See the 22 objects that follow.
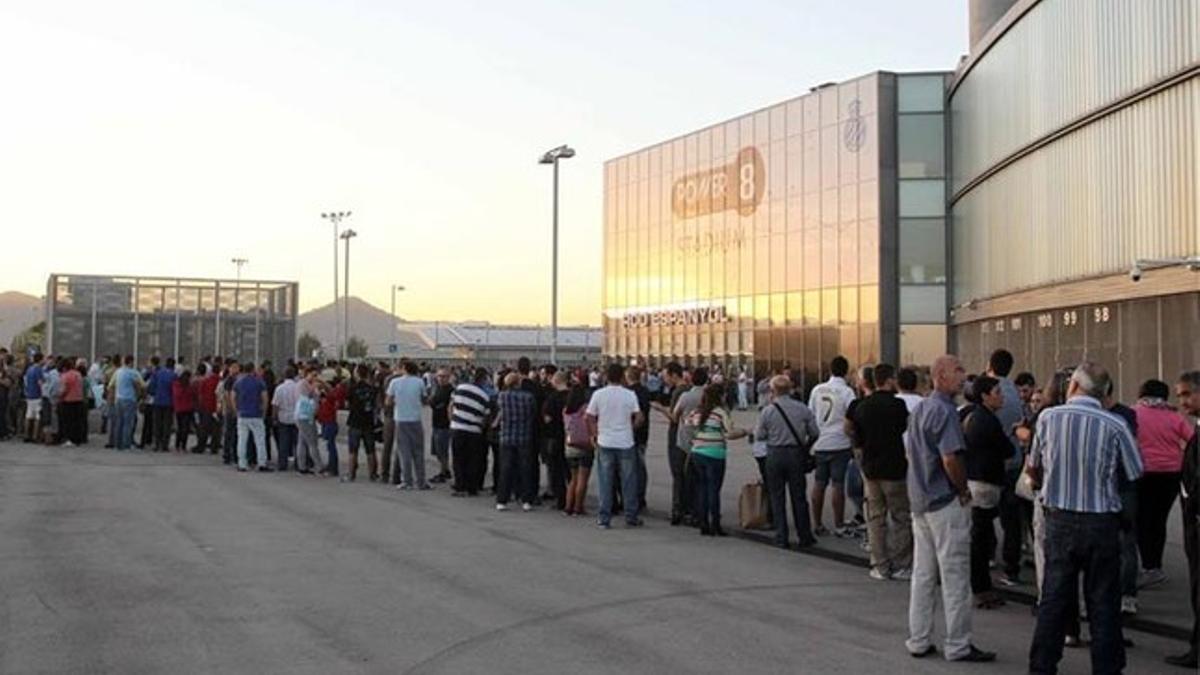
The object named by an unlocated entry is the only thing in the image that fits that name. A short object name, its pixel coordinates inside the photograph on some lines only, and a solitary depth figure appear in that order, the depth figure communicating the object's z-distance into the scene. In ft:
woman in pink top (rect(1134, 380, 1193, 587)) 32.81
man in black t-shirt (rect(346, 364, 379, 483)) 62.80
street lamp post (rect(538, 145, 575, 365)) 109.40
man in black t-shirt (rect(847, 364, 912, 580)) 35.09
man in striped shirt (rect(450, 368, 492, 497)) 56.59
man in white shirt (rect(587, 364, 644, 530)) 47.32
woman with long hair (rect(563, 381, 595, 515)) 50.67
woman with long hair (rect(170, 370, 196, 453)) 77.46
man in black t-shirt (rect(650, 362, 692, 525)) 47.85
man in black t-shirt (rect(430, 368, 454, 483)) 61.31
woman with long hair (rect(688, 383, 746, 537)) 44.93
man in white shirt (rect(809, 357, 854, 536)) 43.04
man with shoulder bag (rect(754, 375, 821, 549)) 41.86
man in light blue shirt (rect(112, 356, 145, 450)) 79.41
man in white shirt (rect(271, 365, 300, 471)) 66.64
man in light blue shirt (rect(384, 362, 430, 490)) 58.70
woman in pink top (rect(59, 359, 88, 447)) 79.15
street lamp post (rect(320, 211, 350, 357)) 218.38
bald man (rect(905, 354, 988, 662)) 26.02
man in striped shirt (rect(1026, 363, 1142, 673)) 23.48
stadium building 81.56
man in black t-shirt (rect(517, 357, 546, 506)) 52.49
